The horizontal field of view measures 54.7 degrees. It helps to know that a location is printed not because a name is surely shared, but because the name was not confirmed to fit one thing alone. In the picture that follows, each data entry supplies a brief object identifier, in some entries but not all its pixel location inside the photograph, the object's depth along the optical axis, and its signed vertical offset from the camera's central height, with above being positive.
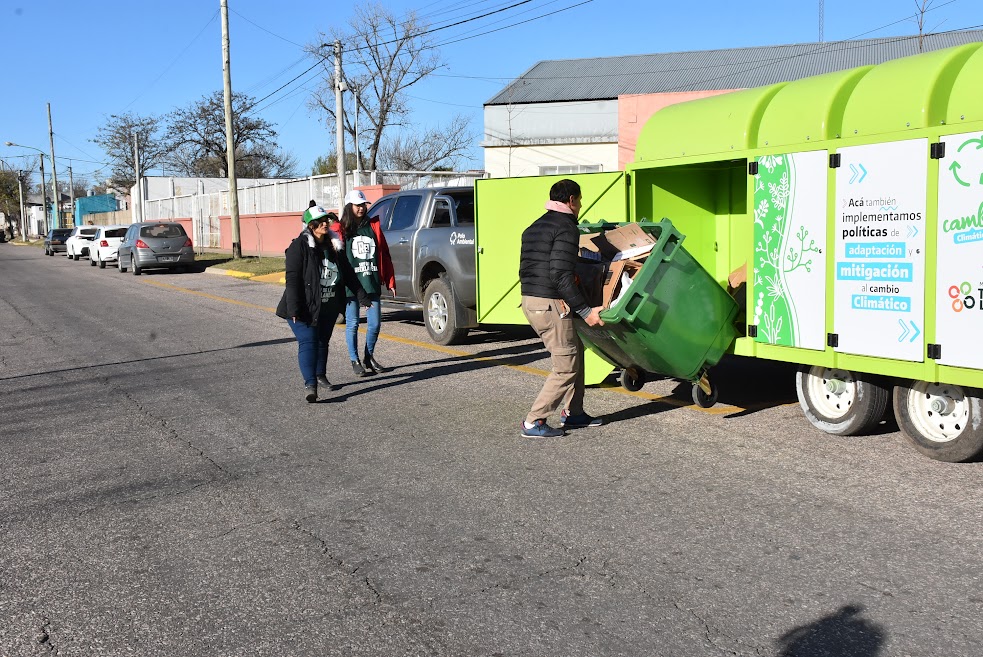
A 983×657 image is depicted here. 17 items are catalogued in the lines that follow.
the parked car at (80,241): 41.62 +0.39
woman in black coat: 8.33 -0.43
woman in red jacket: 9.64 -0.19
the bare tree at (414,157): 62.91 +5.68
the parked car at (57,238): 49.25 +0.64
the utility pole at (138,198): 51.62 +2.92
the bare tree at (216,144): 74.06 +8.30
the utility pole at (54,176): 79.19 +6.51
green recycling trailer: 5.46 -0.01
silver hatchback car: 29.34 +0.05
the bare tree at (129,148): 79.19 +8.48
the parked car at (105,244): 34.06 +0.19
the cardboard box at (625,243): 6.89 -0.04
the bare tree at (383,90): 56.53 +9.25
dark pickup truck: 11.58 -0.17
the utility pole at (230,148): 31.27 +3.21
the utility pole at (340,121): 25.09 +3.26
